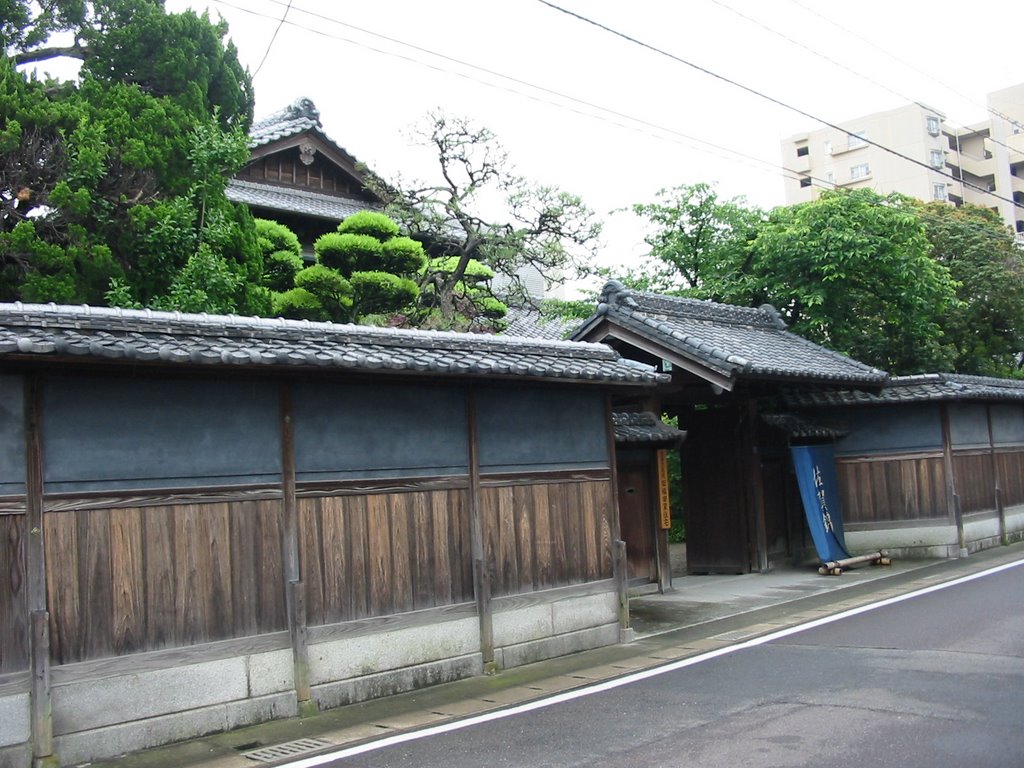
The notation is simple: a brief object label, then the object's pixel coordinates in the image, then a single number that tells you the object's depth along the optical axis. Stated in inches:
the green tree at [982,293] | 1126.4
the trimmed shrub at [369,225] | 740.0
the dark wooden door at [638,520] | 669.3
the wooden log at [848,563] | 722.2
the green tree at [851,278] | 879.1
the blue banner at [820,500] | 739.4
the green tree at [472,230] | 794.2
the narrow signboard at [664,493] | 675.4
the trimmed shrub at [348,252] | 723.4
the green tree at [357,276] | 722.2
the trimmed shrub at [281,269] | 775.1
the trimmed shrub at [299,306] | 722.2
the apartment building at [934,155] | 2362.2
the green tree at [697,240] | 967.0
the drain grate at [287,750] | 308.7
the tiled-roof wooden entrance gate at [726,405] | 693.9
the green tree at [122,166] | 527.2
